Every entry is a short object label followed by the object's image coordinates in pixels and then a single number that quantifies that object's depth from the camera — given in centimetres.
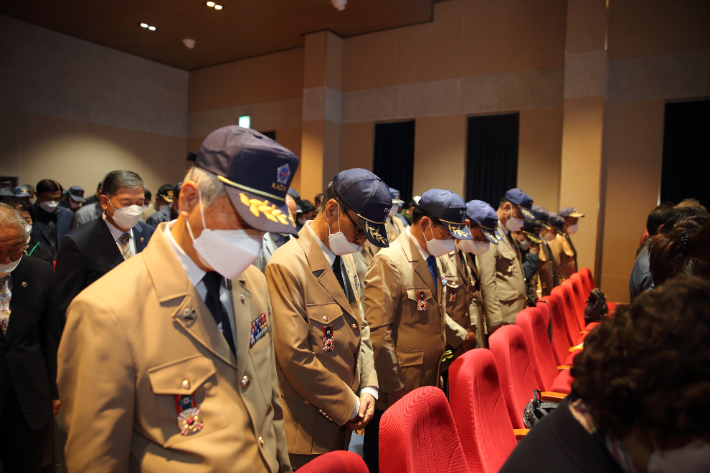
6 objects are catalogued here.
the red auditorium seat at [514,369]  217
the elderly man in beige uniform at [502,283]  374
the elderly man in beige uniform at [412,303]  230
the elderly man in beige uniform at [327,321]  167
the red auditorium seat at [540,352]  268
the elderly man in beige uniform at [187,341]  95
